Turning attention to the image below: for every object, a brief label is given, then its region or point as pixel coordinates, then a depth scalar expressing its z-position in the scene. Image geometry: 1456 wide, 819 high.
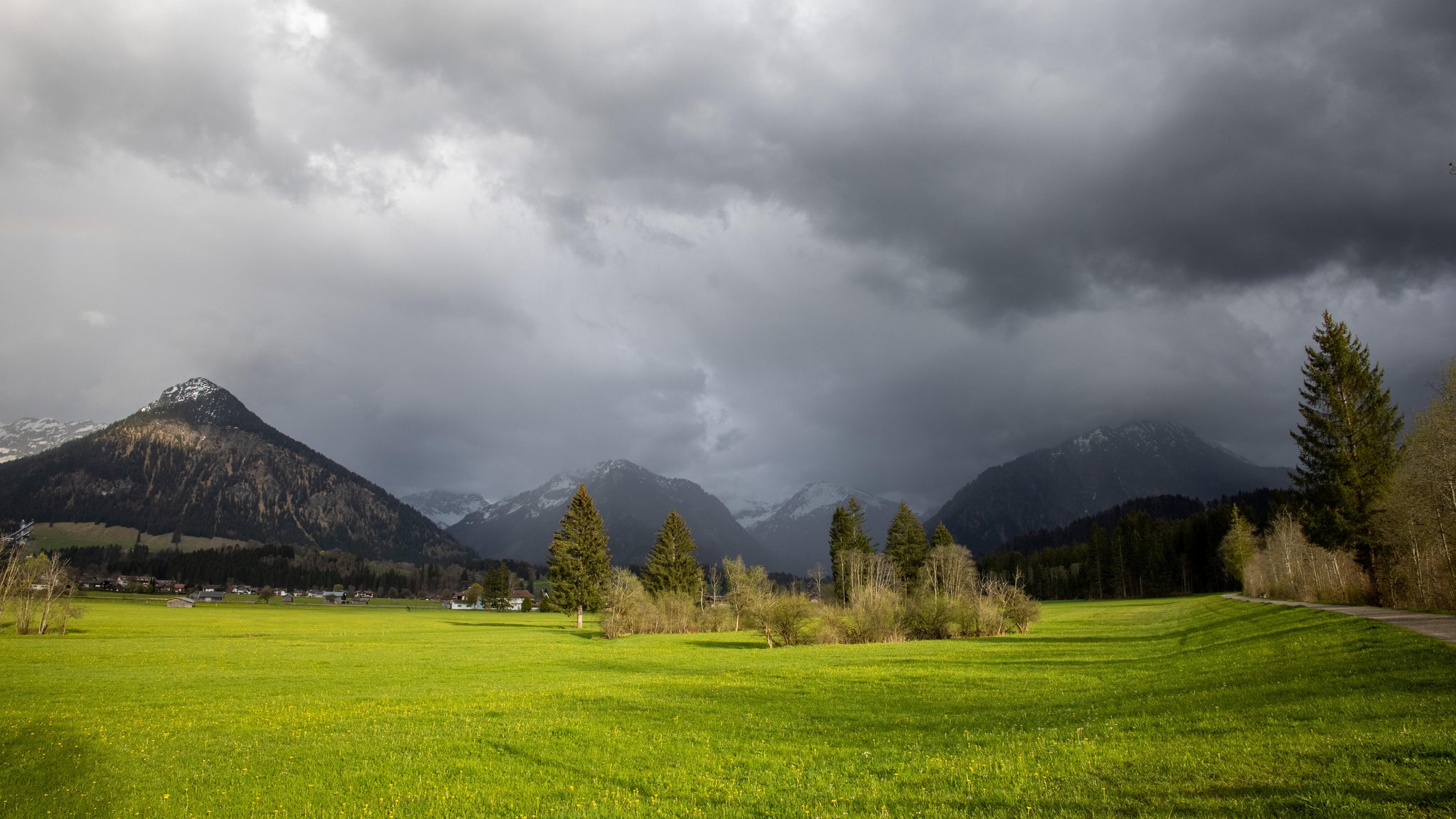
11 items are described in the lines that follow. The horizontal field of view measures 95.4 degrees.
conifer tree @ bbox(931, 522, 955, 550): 113.69
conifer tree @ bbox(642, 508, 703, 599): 95.06
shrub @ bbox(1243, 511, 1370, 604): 58.94
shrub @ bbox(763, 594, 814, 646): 56.94
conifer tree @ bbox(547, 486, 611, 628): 84.94
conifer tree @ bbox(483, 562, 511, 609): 164.75
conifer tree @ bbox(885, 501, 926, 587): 110.81
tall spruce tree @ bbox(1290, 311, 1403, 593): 48.00
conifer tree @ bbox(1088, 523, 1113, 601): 152.50
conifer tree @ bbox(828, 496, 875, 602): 106.88
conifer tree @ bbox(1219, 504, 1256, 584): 111.31
